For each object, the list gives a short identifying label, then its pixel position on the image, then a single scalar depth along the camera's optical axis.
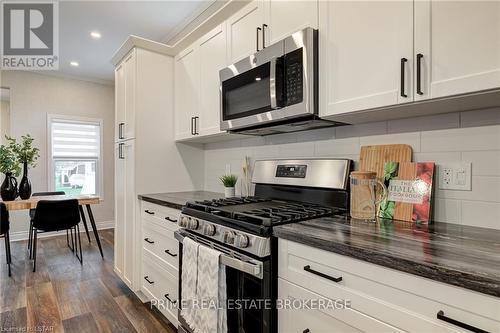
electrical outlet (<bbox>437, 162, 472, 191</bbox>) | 1.19
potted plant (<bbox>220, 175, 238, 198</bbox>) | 2.19
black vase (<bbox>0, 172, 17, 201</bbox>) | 3.14
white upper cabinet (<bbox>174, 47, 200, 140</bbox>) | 2.30
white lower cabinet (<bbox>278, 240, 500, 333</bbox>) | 0.69
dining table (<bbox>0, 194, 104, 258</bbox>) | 3.06
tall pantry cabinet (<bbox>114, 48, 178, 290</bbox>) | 2.37
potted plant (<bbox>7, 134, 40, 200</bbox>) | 3.28
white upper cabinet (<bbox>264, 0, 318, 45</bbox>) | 1.42
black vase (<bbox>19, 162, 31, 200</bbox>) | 3.29
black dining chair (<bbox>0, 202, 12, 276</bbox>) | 2.98
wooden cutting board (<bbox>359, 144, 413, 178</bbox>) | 1.37
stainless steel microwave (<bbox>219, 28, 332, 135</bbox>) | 1.39
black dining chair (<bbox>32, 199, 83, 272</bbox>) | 3.05
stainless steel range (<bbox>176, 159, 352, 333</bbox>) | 1.19
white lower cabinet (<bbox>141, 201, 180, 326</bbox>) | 1.89
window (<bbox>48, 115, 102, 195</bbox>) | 4.59
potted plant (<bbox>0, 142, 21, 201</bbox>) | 3.13
